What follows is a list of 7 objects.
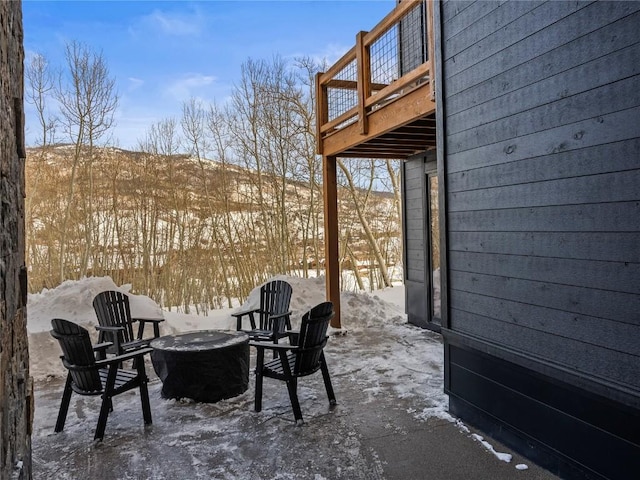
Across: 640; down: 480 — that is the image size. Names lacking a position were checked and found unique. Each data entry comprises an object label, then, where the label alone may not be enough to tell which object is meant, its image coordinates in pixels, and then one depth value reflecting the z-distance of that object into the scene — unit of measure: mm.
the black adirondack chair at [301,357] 3213
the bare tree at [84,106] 7648
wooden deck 4038
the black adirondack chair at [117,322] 4082
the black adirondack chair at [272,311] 4508
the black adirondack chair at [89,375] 2965
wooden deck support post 6005
